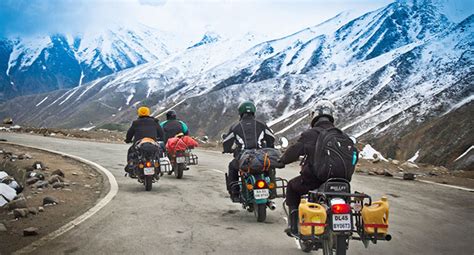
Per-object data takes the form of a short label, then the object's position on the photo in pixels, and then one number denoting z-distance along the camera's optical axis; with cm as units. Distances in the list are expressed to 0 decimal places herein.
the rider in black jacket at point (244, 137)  884
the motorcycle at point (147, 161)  1162
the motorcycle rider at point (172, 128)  1502
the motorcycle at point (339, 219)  534
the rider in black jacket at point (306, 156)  621
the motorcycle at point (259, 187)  819
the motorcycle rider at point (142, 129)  1206
